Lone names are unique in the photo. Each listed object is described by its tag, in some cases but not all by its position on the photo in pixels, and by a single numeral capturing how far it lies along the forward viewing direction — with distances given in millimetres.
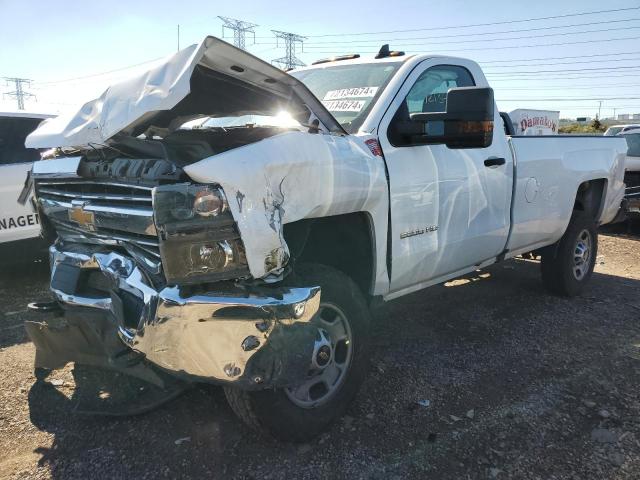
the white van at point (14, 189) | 5410
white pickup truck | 2221
